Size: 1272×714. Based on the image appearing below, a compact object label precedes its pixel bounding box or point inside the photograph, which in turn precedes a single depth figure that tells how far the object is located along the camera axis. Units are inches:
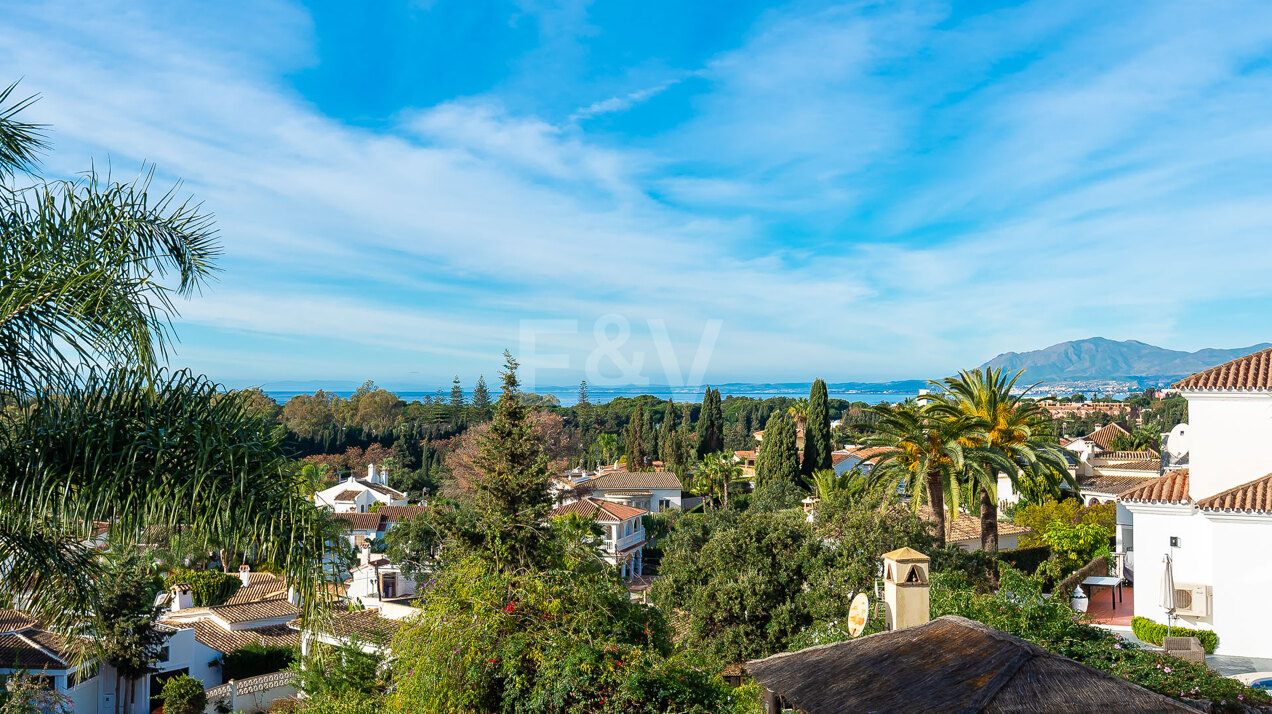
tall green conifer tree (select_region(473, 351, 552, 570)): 973.8
